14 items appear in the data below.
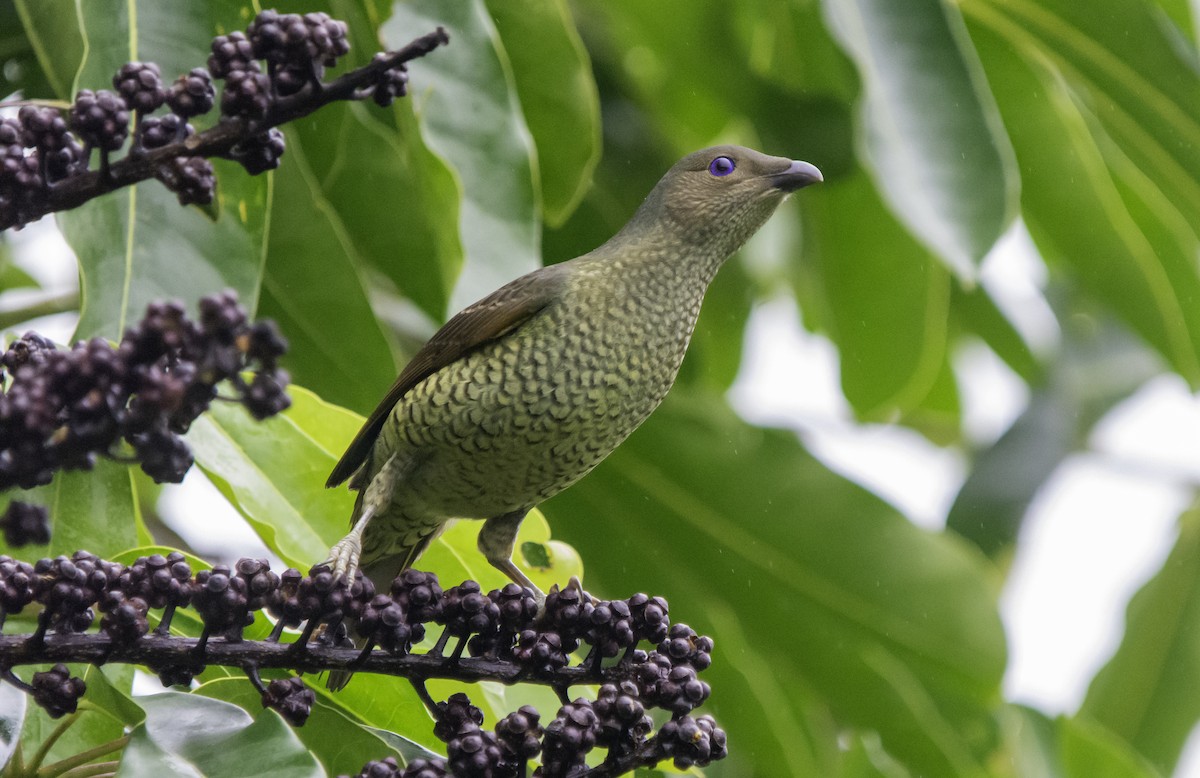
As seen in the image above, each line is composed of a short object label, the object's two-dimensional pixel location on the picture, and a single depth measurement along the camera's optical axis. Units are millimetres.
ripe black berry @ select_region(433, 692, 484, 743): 5102
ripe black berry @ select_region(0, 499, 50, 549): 3896
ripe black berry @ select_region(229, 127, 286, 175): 4418
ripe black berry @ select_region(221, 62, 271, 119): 4273
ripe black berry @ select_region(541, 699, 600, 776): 4723
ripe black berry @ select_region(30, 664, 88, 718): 4730
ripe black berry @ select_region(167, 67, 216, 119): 4473
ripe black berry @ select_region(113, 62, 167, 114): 4414
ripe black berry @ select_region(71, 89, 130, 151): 4328
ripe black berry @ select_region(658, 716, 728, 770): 4727
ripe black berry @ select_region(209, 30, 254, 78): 4336
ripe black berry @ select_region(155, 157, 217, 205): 4375
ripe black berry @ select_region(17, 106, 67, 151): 4312
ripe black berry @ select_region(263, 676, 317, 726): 5160
